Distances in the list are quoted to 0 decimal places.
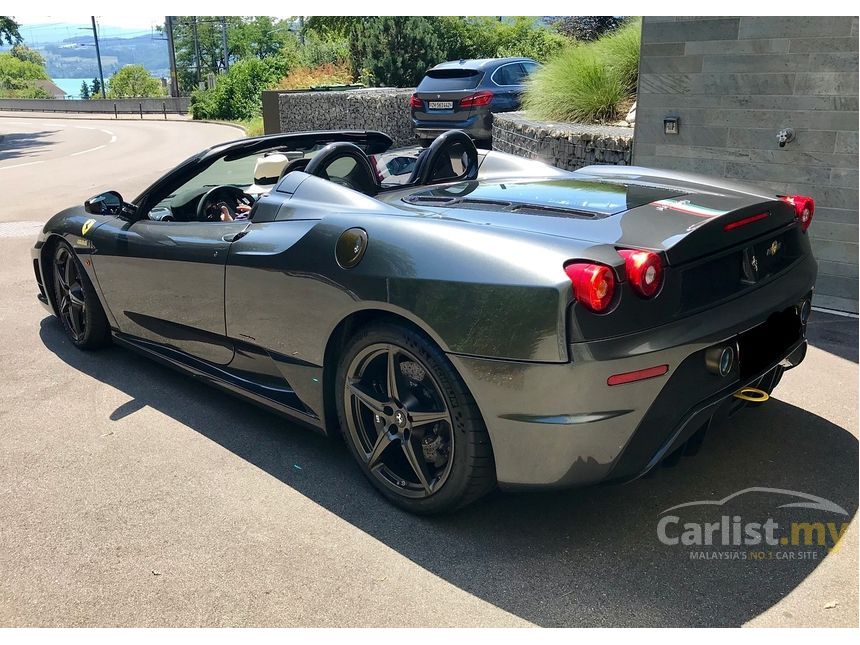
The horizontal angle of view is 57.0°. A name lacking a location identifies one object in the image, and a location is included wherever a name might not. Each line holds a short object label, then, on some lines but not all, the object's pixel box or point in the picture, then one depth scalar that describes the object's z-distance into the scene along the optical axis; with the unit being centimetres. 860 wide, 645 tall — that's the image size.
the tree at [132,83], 11087
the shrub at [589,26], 2216
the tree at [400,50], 2238
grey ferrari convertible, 251
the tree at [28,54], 13700
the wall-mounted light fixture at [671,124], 684
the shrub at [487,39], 2526
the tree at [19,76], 8744
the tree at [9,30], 3609
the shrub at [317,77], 2461
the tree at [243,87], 3266
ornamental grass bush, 951
